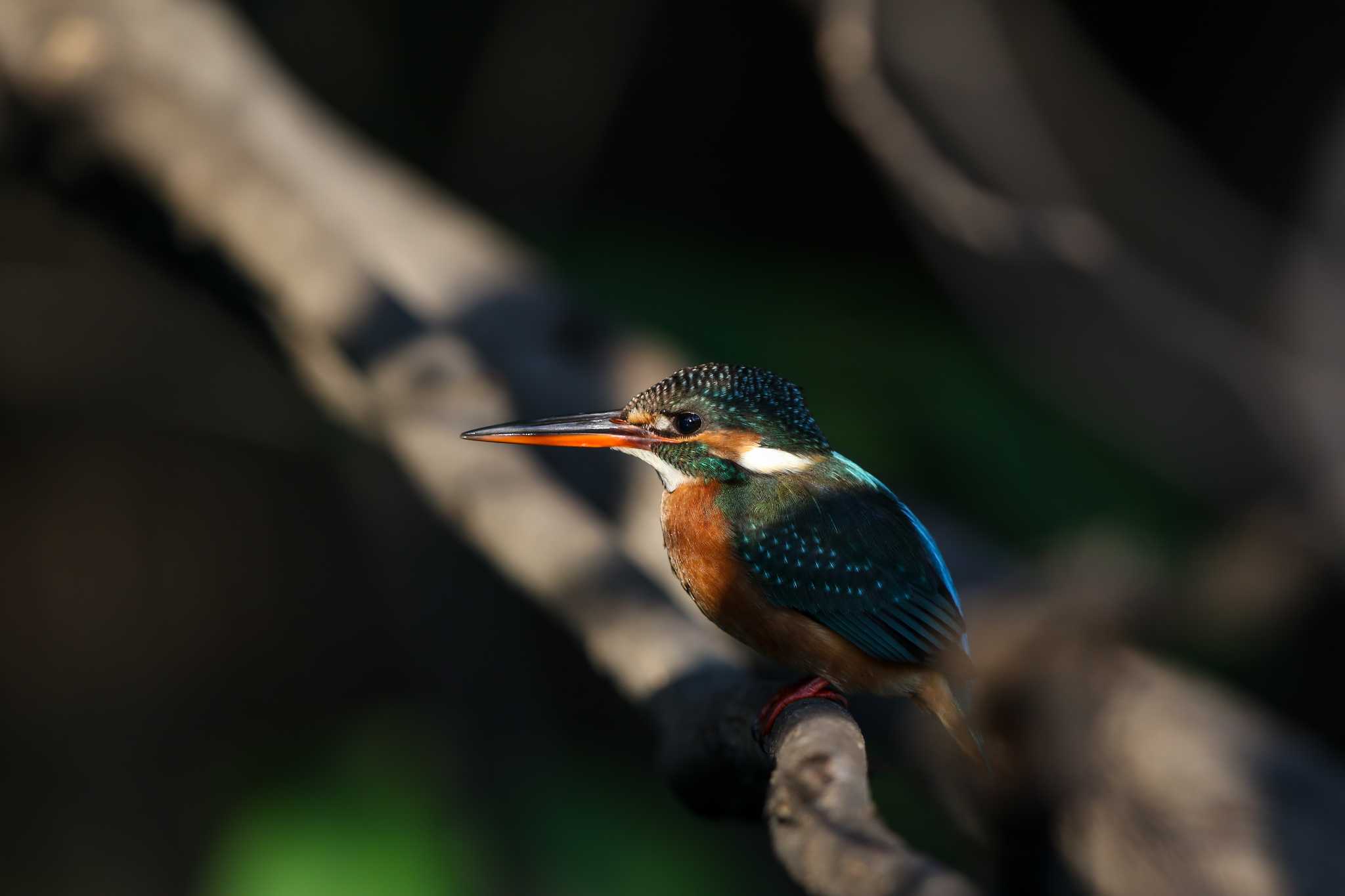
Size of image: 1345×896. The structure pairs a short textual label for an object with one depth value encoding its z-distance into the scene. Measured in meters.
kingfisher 3.82
